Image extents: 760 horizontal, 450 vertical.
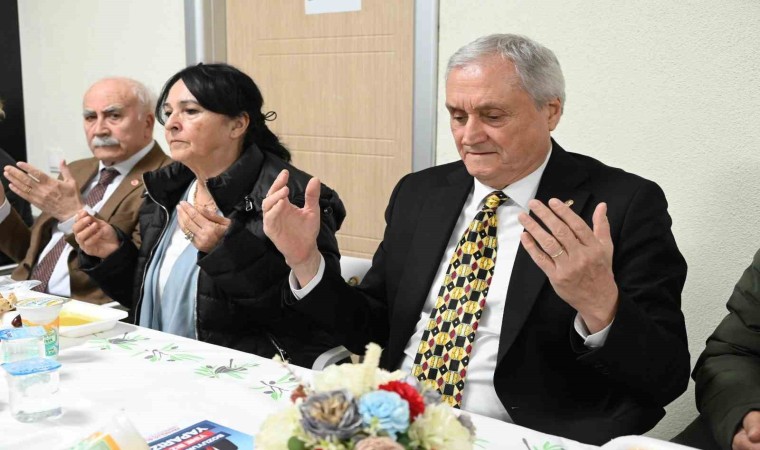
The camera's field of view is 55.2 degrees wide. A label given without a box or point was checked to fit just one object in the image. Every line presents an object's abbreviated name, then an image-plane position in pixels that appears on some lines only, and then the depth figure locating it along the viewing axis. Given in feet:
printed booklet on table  3.77
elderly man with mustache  9.11
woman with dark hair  6.70
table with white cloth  3.93
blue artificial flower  2.45
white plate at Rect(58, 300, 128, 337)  5.58
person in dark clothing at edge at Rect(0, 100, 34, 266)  11.17
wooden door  10.68
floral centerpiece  2.44
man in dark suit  4.83
